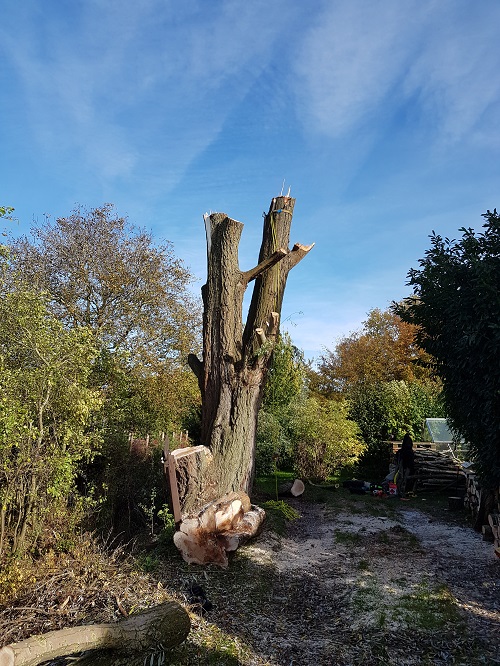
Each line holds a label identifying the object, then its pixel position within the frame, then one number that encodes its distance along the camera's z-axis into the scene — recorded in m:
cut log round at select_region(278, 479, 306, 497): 13.19
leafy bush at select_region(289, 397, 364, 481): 15.21
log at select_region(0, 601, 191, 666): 4.25
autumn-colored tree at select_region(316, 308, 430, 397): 29.38
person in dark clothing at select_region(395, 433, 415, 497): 14.19
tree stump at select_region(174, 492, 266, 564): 7.29
